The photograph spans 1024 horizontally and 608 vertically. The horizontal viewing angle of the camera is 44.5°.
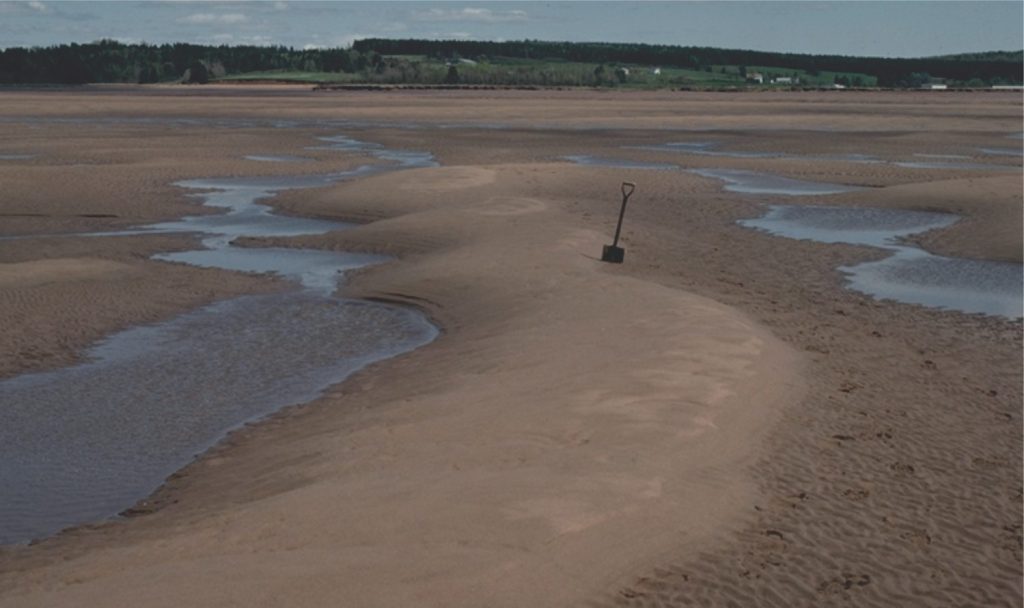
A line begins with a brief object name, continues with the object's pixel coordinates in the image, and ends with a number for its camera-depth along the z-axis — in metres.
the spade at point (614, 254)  21.91
